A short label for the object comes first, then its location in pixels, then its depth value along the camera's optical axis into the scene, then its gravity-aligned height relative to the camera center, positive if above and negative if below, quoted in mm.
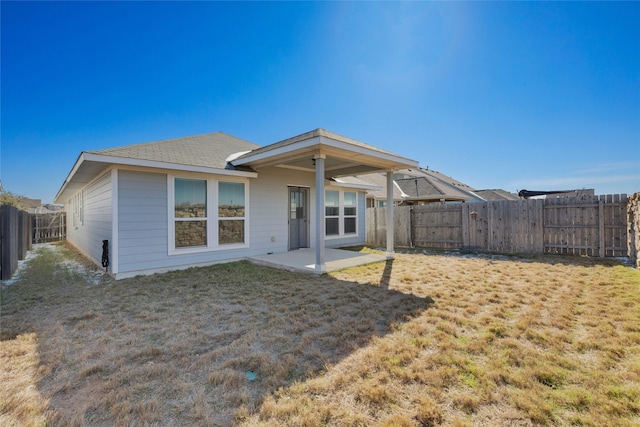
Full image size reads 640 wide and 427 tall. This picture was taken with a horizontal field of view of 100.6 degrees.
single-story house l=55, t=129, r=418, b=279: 5836 +509
